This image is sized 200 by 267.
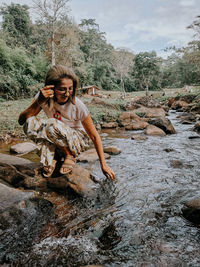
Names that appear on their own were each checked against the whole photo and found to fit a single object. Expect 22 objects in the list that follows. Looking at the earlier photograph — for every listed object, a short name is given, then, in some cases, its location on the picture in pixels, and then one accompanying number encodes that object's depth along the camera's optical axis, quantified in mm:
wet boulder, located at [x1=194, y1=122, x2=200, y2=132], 7146
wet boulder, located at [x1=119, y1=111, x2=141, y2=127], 9680
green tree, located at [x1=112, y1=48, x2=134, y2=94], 29266
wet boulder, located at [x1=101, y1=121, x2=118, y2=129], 8859
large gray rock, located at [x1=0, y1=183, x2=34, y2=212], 1806
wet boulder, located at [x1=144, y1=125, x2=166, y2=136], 6814
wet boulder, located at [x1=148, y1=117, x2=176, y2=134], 7026
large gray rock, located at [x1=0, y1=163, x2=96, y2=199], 2432
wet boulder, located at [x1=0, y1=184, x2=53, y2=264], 1515
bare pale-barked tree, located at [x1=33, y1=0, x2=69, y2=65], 14547
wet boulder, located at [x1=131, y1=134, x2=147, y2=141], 6197
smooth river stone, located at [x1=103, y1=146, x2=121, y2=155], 4560
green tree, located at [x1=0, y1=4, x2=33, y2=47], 23094
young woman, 2150
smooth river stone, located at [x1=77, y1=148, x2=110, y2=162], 3908
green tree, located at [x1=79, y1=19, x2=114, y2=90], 32500
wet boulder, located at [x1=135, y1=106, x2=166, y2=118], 12114
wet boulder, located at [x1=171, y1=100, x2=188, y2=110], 16312
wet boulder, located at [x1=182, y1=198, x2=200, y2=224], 1824
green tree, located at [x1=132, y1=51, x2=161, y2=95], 24375
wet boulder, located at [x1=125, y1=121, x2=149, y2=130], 8406
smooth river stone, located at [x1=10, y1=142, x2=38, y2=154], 4660
